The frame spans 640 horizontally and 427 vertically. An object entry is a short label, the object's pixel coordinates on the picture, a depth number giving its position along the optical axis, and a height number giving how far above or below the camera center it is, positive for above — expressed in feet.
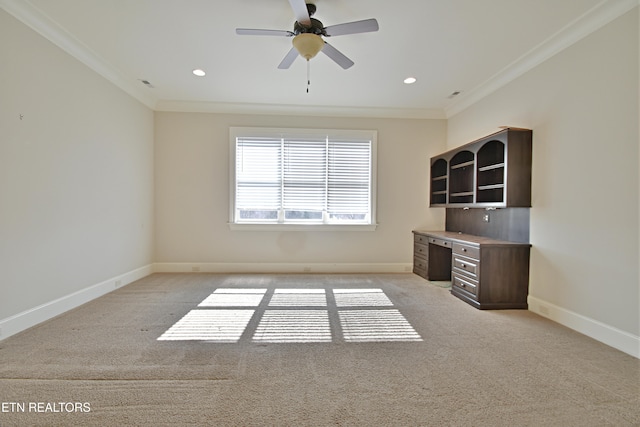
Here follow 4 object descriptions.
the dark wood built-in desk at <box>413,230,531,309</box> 10.66 -2.35
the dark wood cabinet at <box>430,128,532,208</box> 10.58 +1.90
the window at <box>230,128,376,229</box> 16.26 +2.04
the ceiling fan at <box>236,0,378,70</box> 7.62 +5.25
